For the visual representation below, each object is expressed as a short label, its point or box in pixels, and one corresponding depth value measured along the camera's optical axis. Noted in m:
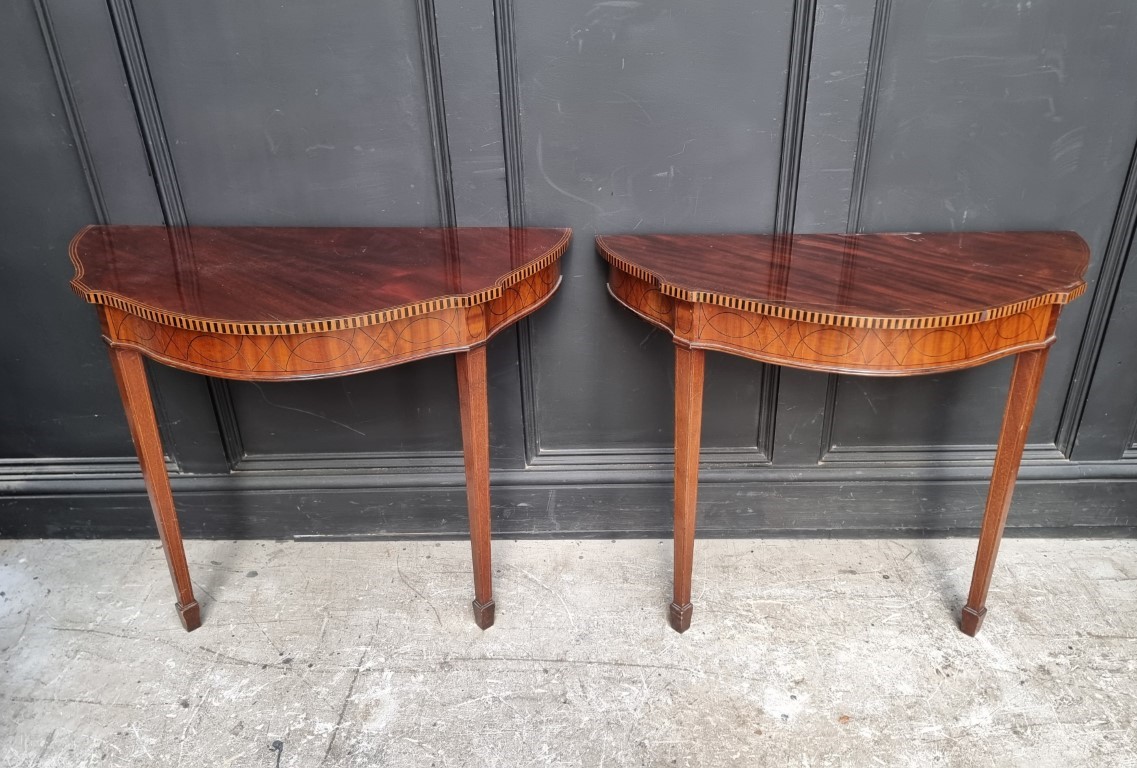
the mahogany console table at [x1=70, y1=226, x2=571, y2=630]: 1.45
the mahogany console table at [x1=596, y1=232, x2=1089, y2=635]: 1.44
